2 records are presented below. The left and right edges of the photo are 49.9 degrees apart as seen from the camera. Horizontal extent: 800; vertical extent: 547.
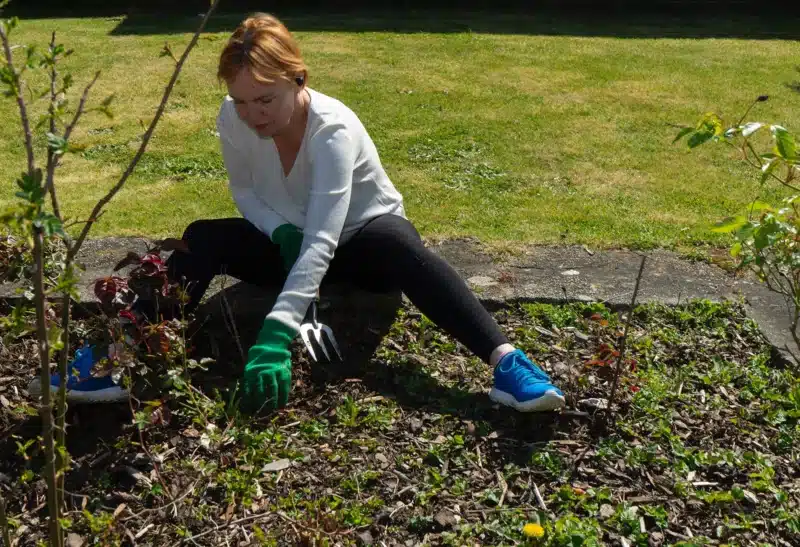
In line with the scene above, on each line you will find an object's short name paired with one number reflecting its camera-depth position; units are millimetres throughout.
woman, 2484
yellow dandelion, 1977
